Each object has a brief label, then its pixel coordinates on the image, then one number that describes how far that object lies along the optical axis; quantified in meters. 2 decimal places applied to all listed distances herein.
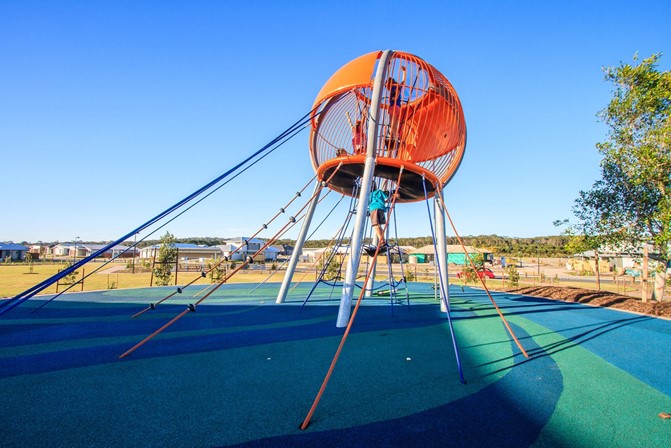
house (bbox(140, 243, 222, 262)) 68.56
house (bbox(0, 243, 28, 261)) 69.88
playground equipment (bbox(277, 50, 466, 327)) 7.46
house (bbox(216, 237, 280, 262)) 64.19
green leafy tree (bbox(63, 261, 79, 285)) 20.28
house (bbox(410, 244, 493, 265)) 48.16
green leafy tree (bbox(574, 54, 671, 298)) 10.72
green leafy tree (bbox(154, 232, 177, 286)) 20.22
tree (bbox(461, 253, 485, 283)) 20.58
